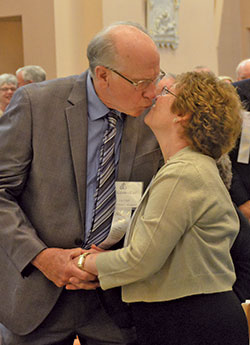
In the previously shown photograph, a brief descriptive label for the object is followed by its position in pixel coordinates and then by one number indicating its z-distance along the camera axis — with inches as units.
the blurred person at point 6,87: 276.2
